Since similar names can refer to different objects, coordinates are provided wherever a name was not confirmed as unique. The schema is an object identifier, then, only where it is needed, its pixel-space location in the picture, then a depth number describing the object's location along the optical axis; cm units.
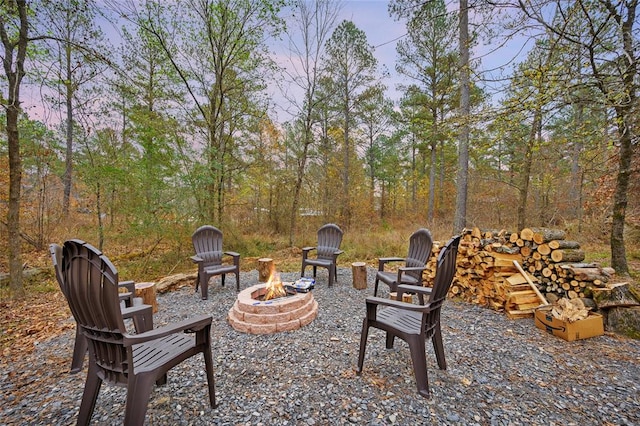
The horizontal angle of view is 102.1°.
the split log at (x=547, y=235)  315
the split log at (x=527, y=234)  327
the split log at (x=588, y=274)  279
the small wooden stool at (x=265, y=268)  427
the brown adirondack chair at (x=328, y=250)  423
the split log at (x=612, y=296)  270
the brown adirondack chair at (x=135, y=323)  189
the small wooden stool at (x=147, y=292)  308
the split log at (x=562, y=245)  305
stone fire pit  266
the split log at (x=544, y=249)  311
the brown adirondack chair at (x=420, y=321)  175
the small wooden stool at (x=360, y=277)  416
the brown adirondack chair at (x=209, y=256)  374
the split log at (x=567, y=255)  301
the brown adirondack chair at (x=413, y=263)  331
